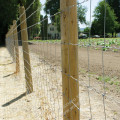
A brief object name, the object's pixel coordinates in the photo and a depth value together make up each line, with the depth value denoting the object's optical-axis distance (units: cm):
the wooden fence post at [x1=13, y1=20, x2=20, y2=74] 632
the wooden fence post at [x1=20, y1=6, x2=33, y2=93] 417
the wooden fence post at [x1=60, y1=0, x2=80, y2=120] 162
